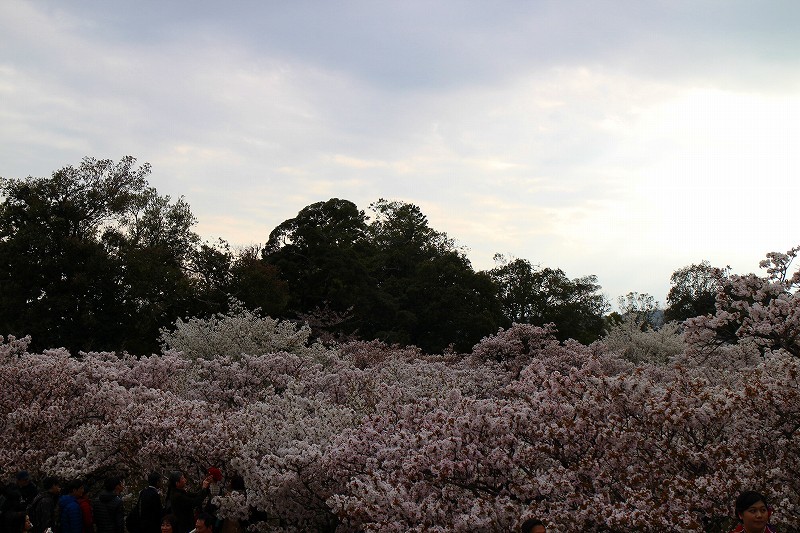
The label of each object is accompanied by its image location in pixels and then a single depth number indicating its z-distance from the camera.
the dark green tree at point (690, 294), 63.69
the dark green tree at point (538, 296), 54.09
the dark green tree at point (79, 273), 34.59
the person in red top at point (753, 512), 5.80
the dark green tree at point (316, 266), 44.28
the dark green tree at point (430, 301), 46.00
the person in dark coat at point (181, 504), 9.89
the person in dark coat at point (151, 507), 10.25
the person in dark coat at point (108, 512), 10.24
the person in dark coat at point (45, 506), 10.42
